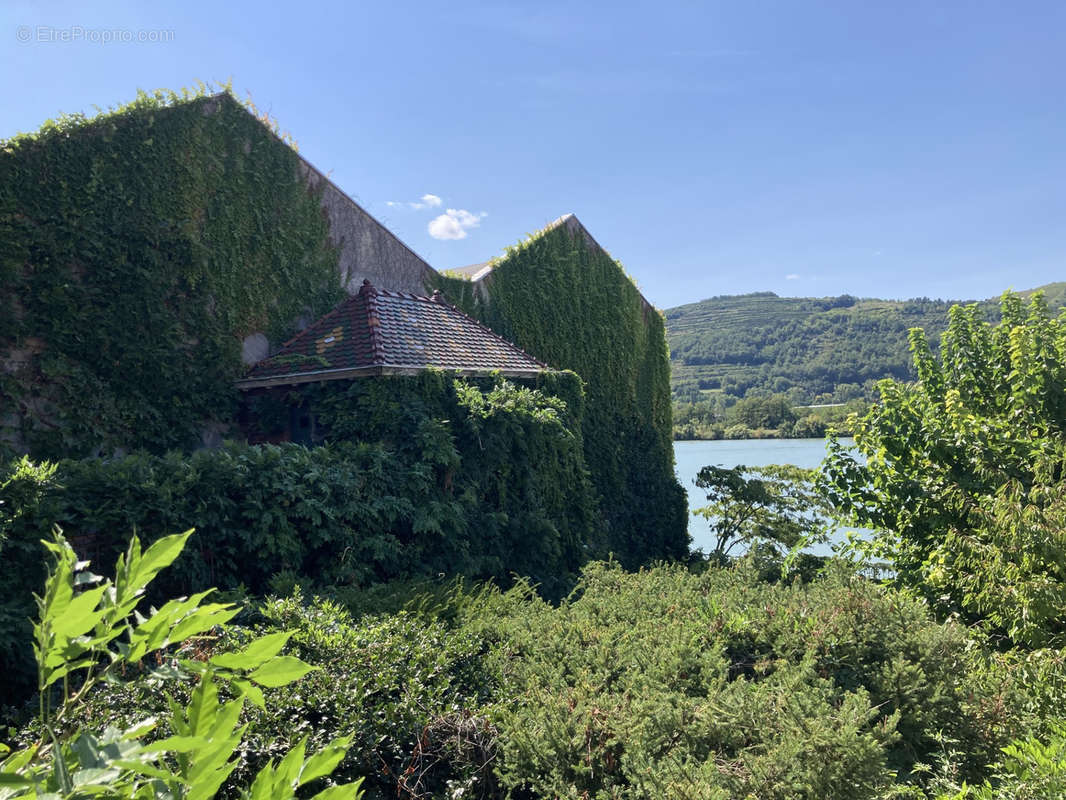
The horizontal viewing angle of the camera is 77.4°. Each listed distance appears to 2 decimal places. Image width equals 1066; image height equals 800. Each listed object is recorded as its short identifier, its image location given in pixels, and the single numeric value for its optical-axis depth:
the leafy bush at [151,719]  1.03
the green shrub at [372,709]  4.09
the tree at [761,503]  18.62
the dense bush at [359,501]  6.46
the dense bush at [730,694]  3.65
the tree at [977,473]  6.38
